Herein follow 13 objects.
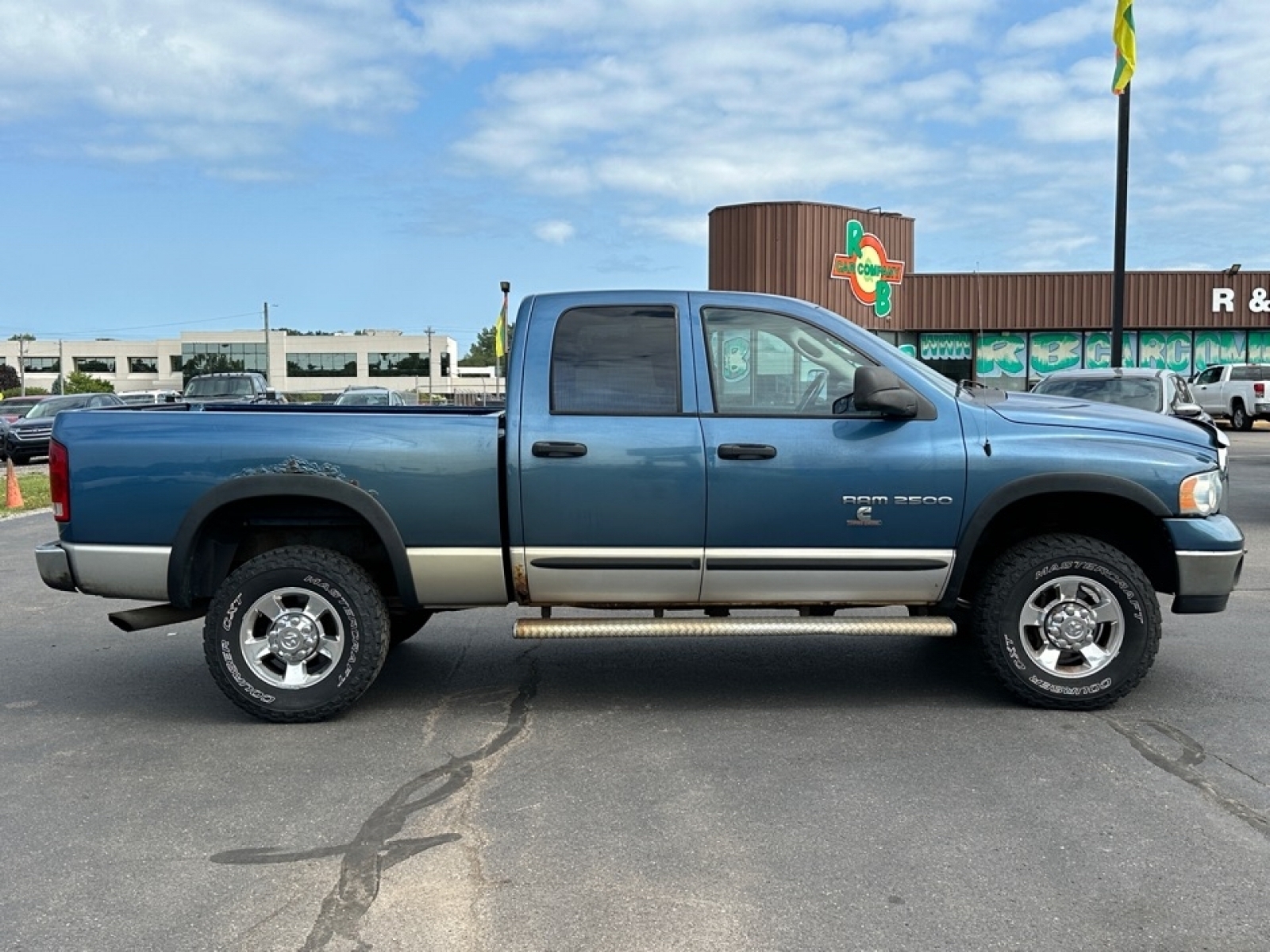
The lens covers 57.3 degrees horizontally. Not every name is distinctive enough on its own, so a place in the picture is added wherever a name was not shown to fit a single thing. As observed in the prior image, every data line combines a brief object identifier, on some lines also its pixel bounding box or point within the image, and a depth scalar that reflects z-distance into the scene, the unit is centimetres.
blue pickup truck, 529
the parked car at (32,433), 2648
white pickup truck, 3042
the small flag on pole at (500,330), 2048
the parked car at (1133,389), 1264
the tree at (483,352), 18062
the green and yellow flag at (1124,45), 1777
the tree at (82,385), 9712
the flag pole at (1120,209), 1814
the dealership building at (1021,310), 3494
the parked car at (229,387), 2530
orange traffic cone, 1662
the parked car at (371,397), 2914
